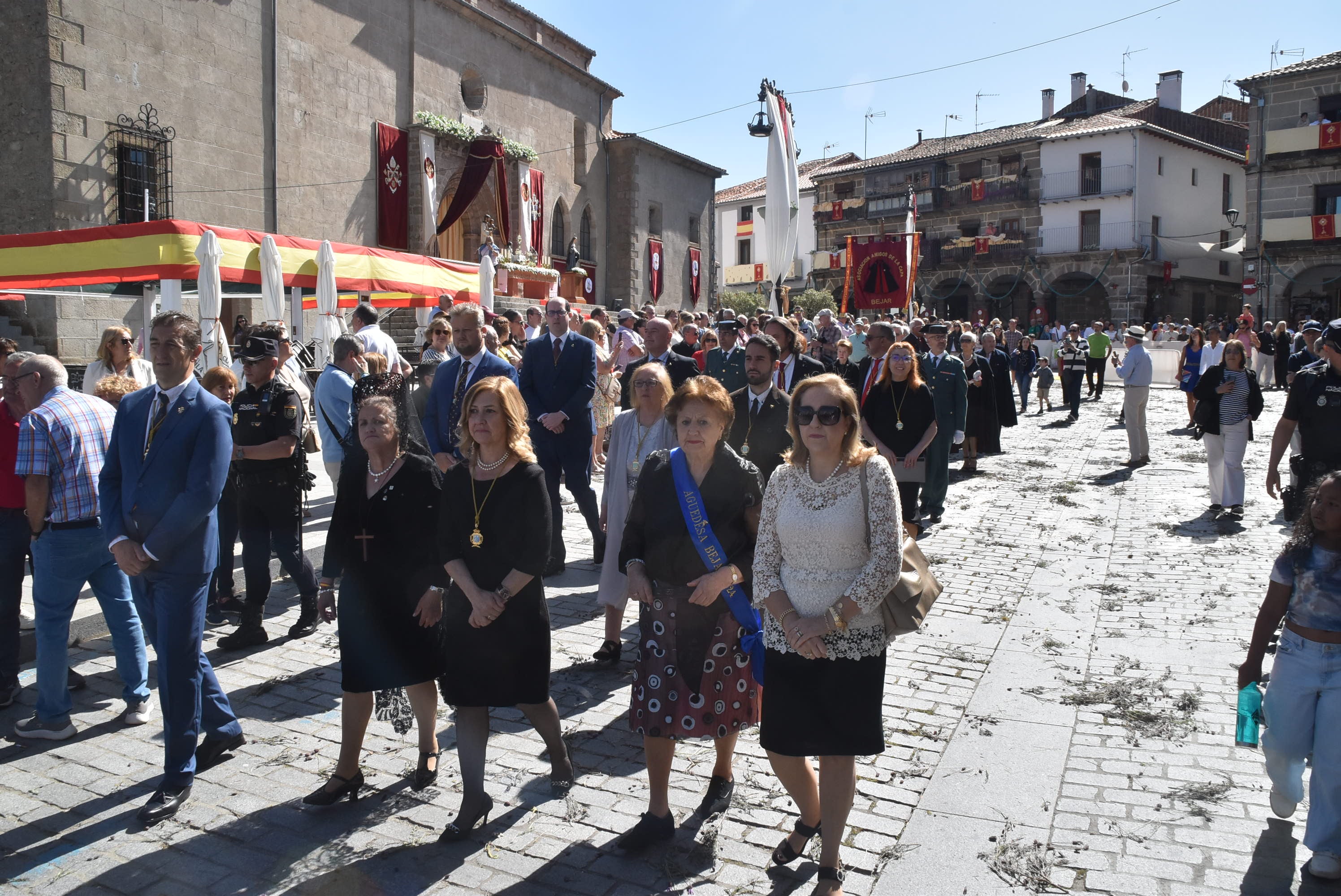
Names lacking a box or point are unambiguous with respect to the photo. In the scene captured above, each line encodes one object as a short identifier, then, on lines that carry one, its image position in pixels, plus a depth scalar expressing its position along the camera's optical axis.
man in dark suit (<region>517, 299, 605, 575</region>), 7.65
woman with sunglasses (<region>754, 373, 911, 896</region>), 3.21
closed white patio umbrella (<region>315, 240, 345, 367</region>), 13.85
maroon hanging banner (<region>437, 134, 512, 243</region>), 26.62
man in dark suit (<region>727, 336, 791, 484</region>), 6.57
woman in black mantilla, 3.99
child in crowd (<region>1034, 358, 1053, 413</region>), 21.23
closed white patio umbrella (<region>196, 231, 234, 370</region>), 10.91
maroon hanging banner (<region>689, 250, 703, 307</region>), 39.22
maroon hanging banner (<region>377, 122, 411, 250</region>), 24.11
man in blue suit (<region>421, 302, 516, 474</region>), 6.86
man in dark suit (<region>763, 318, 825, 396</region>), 8.10
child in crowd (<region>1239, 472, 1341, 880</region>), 3.54
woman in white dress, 5.30
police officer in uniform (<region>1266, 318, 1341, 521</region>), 5.66
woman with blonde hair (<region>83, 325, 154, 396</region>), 6.49
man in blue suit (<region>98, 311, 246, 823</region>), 4.01
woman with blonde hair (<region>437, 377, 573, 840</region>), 3.79
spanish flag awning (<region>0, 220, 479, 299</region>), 11.59
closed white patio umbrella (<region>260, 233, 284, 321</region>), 12.77
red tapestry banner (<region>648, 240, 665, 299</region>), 36.06
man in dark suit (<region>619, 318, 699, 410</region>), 7.80
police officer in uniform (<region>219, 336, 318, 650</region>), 6.16
